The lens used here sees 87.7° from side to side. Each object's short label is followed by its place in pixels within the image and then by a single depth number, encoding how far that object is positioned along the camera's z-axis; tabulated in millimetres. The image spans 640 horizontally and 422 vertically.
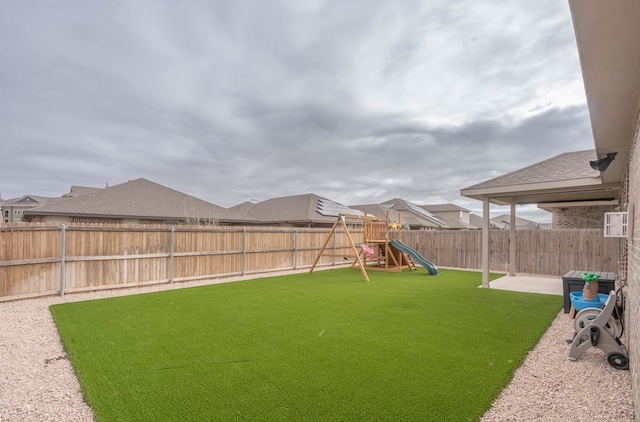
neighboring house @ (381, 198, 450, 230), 29192
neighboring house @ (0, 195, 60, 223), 30062
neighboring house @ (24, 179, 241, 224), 14367
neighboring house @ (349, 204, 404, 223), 29700
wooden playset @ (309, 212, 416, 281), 12480
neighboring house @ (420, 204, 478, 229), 38044
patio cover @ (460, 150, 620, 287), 7555
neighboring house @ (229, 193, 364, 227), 21297
